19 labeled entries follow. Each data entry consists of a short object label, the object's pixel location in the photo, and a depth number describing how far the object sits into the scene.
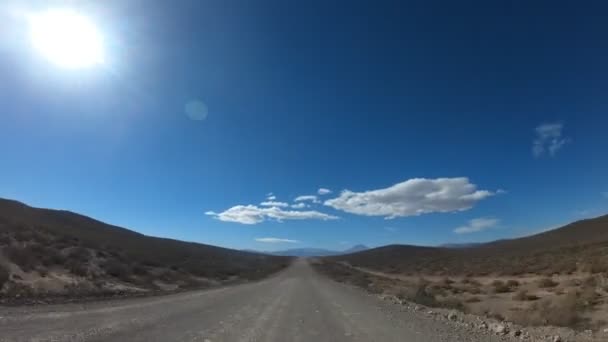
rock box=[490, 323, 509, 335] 10.96
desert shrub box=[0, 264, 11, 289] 17.47
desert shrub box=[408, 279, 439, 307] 19.98
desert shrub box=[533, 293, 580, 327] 11.74
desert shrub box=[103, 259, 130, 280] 28.35
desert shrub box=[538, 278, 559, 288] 24.37
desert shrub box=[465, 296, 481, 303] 21.88
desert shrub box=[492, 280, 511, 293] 26.16
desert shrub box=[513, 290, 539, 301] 20.33
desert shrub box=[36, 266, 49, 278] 21.86
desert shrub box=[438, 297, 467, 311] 17.70
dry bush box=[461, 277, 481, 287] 34.02
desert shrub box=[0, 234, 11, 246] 26.09
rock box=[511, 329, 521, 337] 10.59
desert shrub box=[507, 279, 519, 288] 27.75
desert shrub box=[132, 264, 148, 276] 31.68
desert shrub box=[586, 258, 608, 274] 26.57
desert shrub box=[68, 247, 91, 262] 28.42
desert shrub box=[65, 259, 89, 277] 24.52
